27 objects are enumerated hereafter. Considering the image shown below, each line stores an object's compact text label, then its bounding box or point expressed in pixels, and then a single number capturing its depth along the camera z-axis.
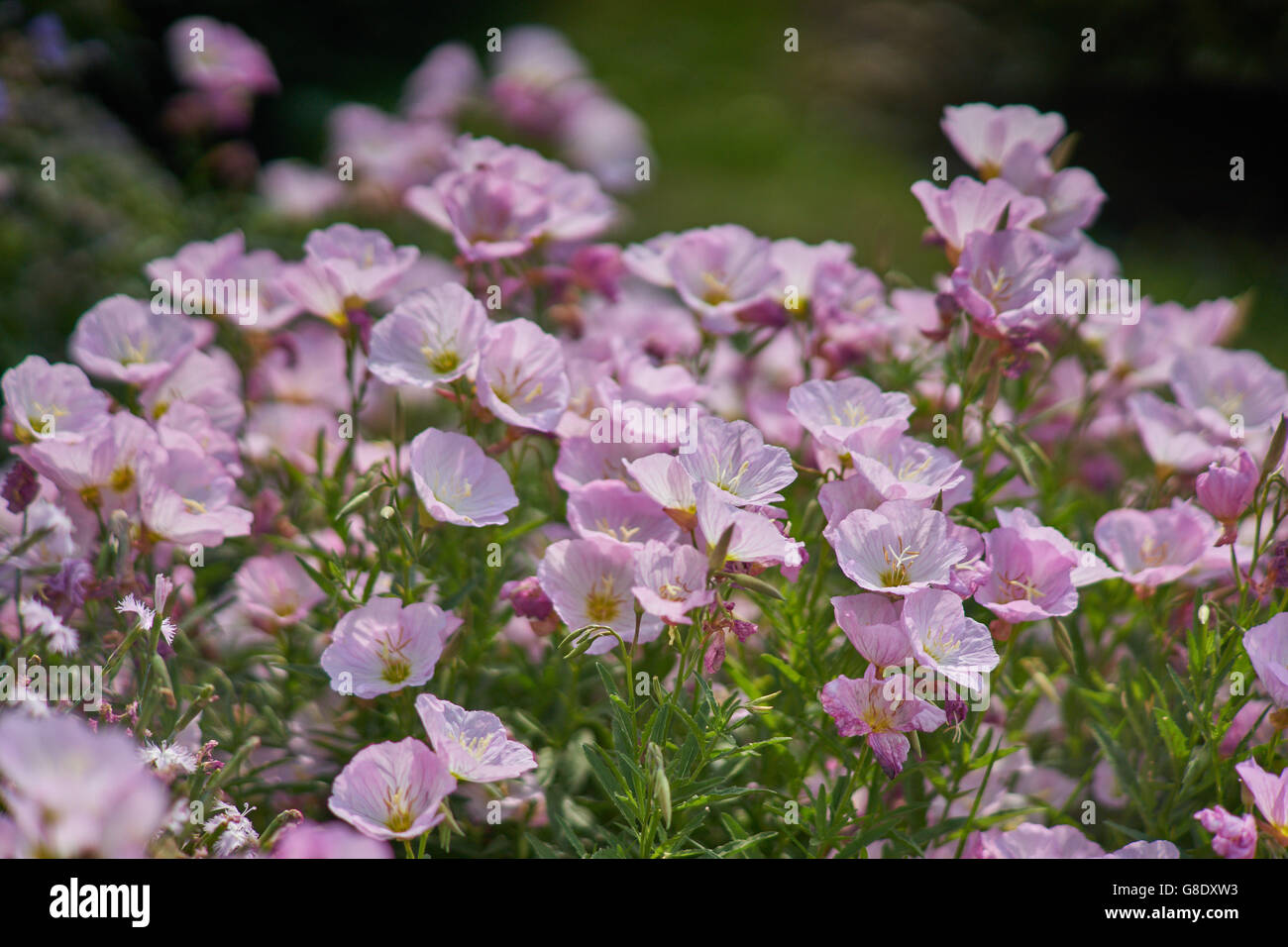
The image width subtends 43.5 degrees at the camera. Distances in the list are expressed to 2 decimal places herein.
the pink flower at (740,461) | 0.65
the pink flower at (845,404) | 0.68
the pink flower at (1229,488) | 0.67
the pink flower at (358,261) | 0.73
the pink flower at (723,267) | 0.78
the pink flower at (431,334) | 0.69
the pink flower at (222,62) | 1.17
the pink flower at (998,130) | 0.75
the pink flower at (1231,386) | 0.79
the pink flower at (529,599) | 0.66
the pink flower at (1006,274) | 0.68
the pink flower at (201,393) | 0.76
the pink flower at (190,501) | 0.66
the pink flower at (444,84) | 1.24
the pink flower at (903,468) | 0.64
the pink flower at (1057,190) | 0.75
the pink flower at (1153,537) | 0.70
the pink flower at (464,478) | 0.66
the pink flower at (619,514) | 0.67
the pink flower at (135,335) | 0.74
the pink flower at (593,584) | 0.65
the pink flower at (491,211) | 0.74
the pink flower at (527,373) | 0.69
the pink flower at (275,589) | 0.72
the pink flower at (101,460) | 0.66
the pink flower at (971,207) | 0.71
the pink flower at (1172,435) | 0.76
